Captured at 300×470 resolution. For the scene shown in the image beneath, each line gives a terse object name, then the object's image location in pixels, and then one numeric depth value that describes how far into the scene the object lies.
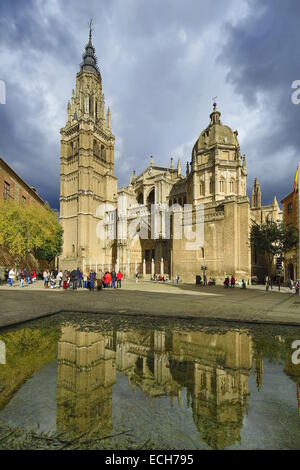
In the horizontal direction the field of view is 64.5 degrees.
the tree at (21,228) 22.92
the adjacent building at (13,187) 27.73
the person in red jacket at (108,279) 19.13
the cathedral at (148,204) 28.70
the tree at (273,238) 26.04
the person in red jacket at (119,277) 20.01
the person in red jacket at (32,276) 25.00
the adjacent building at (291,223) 28.94
